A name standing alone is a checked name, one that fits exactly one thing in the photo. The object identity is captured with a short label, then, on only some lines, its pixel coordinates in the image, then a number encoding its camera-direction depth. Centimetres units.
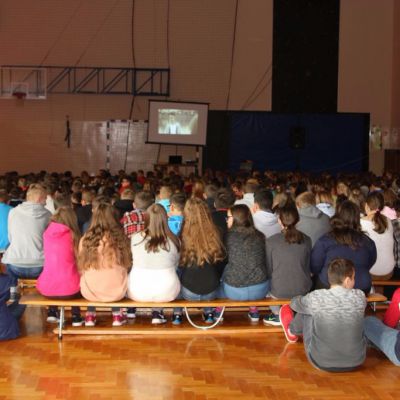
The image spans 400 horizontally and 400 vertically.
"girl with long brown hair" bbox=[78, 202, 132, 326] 585
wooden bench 584
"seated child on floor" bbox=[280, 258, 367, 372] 506
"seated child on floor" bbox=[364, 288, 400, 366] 532
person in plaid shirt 675
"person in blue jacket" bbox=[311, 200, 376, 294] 596
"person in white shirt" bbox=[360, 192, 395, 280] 678
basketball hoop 1919
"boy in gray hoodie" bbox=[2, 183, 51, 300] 663
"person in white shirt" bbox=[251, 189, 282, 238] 703
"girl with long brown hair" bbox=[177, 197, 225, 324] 599
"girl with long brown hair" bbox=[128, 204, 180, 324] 591
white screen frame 1914
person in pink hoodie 589
